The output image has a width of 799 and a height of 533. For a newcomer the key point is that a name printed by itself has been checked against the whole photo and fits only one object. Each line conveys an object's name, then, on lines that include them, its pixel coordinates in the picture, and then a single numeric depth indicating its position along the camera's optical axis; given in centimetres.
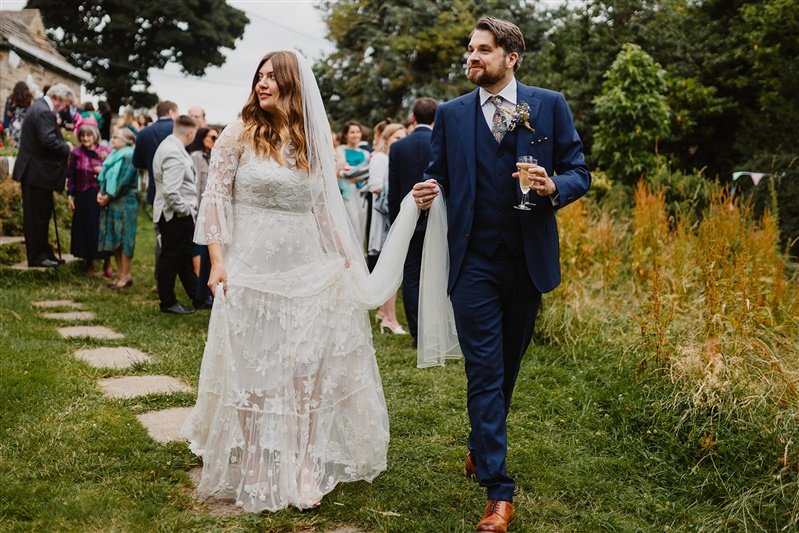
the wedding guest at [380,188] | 798
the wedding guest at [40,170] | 875
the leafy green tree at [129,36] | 3662
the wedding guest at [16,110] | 1020
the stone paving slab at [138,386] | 499
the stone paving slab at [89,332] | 657
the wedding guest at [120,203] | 888
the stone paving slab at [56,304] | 785
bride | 354
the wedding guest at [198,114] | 929
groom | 337
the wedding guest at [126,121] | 964
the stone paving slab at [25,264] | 917
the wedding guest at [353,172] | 860
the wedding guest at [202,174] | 824
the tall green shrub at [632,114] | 1055
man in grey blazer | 769
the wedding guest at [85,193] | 960
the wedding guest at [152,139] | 824
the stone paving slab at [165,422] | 429
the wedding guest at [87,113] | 1296
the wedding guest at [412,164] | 668
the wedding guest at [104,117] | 1450
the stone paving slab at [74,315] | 734
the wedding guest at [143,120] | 1499
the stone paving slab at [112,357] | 570
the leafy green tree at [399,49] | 2266
